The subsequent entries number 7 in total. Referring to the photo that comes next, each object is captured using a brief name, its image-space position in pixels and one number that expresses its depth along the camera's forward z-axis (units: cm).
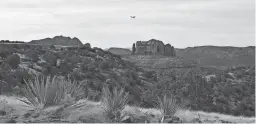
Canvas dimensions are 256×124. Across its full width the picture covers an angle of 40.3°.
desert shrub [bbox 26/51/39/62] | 3629
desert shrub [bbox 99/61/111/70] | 4078
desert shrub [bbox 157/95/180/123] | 1292
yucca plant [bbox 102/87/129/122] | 1120
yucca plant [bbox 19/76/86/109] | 1084
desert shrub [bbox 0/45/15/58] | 3376
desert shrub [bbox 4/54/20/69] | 2898
